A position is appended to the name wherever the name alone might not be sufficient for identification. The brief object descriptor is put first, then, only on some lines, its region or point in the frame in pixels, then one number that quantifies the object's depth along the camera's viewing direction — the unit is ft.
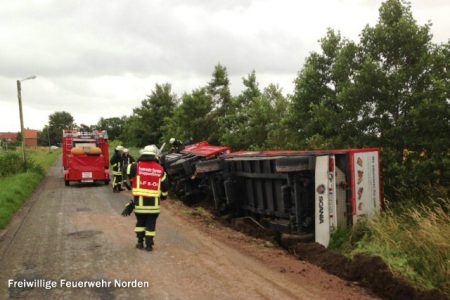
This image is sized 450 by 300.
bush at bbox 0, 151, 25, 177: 73.91
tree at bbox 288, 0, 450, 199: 31.83
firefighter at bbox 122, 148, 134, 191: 55.47
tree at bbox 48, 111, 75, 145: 407.64
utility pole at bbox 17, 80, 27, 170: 84.75
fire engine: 61.16
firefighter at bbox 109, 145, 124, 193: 54.85
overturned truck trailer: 24.64
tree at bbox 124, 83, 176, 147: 143.74
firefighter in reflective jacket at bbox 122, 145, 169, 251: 24.93
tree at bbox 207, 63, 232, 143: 92.53
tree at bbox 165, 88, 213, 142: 92.27
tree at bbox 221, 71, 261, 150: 75.25
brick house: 414.78
